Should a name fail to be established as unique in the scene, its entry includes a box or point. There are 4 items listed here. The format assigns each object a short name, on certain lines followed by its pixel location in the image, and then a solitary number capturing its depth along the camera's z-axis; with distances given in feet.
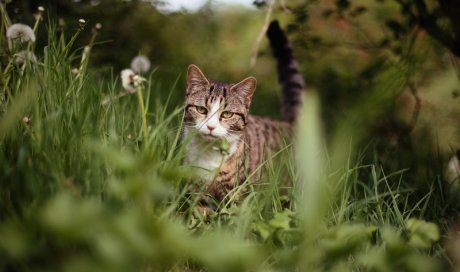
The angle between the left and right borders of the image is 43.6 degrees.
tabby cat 9.50
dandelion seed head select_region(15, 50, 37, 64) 8.06
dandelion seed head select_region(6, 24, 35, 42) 8.65
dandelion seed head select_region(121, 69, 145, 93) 7.85
